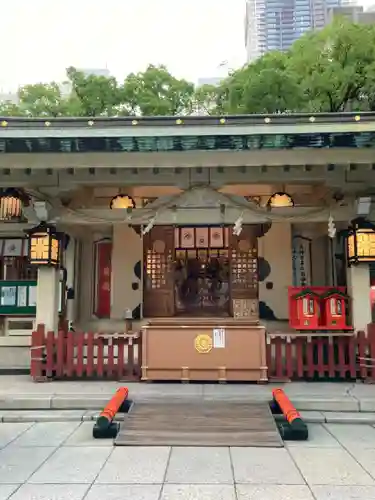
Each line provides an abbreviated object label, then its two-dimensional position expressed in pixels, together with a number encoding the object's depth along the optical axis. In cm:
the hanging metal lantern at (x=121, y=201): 1039
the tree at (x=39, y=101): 2138
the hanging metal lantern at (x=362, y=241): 798
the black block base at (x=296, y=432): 529
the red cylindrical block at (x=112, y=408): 543
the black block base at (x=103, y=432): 537
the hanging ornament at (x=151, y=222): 821
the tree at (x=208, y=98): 2167
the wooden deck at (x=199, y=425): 514
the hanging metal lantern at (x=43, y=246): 829
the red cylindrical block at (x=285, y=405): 550
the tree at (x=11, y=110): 2114
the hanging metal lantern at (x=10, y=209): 989
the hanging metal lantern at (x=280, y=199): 999
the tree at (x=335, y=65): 1725
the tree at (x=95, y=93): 2061
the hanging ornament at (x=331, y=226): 808
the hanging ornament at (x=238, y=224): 814
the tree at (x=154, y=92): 2047
